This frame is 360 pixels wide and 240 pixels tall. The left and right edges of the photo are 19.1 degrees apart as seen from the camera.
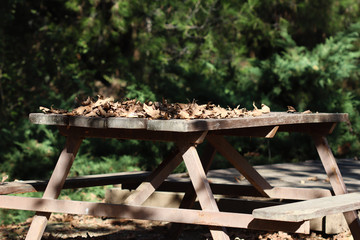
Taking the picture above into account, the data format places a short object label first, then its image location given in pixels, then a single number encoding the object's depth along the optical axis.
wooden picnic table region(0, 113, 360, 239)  5.92
